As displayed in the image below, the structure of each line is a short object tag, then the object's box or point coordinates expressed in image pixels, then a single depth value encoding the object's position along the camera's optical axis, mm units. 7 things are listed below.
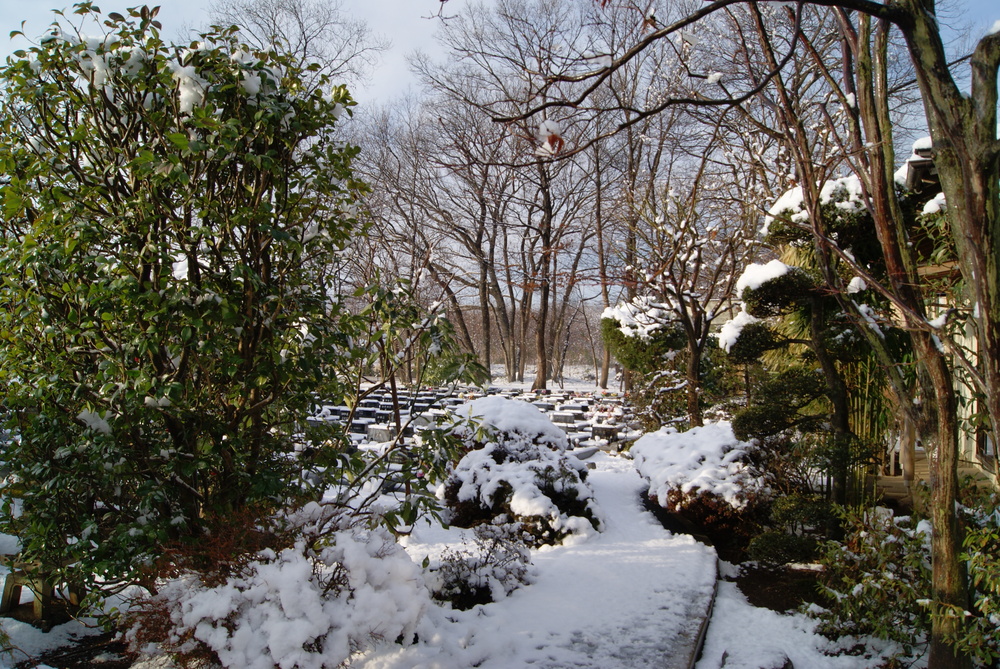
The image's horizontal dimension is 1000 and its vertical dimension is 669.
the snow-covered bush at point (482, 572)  4316
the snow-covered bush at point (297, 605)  2480
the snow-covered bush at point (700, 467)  5695
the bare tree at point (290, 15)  17922
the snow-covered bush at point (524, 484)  5672
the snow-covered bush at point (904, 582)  3090
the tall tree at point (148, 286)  2773
